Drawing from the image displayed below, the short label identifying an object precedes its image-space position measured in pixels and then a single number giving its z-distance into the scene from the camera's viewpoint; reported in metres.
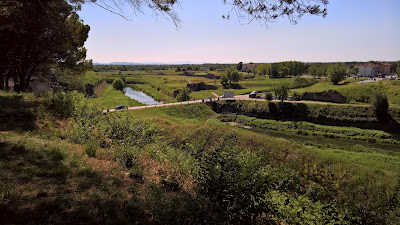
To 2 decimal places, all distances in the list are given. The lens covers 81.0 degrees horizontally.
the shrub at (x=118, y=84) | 79.25
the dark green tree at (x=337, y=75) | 64.70
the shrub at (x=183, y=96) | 51.66
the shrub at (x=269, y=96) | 47.91
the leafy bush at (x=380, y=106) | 36.91
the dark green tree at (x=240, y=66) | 174.39
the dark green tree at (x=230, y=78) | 76.90
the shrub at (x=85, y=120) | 9.48
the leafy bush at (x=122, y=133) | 10.37
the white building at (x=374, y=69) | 98.88
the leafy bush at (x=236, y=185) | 5.18
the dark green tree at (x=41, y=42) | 9.95
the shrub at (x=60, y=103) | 12.52
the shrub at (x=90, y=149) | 7.93
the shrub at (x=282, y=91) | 46.16
